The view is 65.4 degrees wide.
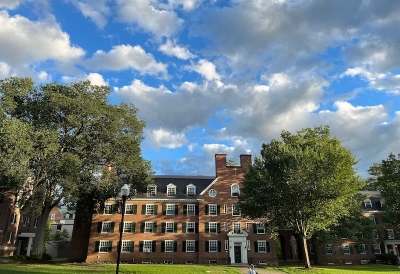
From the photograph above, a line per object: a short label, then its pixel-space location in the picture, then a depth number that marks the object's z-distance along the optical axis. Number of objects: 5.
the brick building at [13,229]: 45.69
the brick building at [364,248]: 47.50
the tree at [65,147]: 29.41
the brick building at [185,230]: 42.78
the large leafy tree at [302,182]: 31.11
